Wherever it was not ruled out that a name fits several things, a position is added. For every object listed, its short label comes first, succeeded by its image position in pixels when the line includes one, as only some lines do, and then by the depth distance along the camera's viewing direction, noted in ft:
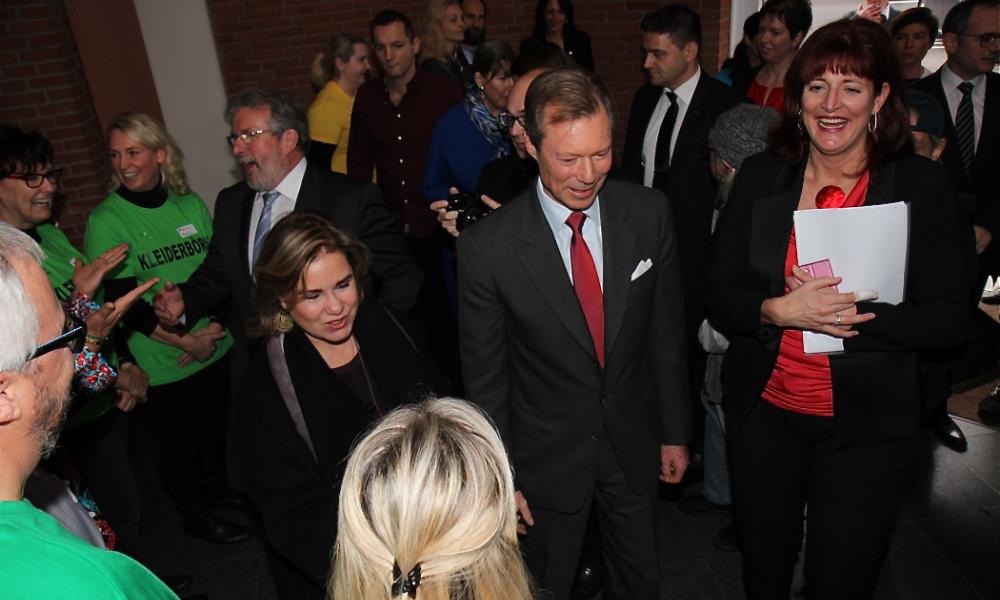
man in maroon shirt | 14.87
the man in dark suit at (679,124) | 11.74
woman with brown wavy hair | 6.53
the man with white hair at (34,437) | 3.60
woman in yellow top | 16.81
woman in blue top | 12.20
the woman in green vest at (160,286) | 10.63
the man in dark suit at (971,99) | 12.19
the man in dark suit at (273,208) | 9.76
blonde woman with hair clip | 3.89
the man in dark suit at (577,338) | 6.86
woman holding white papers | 6.47
